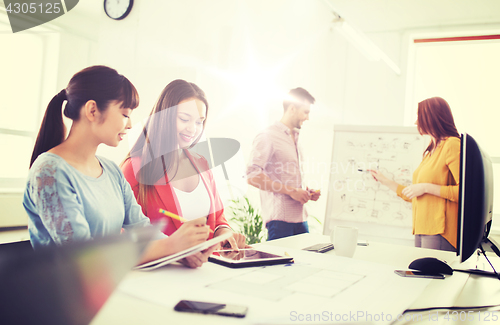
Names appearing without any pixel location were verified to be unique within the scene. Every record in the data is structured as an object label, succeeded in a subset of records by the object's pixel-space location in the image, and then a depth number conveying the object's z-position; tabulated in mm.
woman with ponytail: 941
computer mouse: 1057
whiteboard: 2779
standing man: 2469
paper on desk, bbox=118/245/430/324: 646
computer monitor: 988
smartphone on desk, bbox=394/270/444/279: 989
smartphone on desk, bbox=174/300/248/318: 622
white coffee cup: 1236
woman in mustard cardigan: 2082
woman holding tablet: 1427
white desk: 611
